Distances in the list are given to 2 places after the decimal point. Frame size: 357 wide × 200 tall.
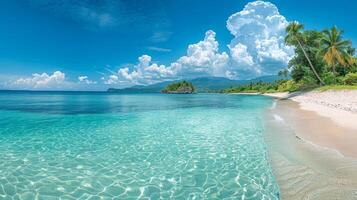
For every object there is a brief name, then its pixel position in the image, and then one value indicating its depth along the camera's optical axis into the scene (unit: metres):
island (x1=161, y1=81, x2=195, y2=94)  173.21
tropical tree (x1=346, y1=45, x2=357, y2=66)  66.68
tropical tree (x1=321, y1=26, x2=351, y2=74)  46.66
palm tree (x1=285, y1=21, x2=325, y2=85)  50.75
